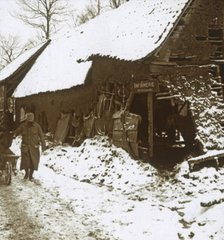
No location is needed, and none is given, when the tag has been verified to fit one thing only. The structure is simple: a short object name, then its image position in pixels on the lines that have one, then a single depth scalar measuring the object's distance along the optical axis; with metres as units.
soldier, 12.26
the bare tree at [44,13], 47.49
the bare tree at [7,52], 66.06
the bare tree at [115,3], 42.86
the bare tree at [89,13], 47.82
